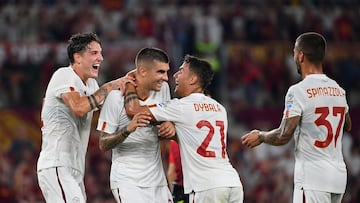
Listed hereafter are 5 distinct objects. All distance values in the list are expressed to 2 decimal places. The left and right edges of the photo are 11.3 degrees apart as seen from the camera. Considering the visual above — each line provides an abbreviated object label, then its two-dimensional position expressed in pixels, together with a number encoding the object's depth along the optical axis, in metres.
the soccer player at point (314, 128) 17.92
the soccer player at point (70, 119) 18.39
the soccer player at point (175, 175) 21.43
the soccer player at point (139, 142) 17.99
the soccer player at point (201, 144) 17.93
